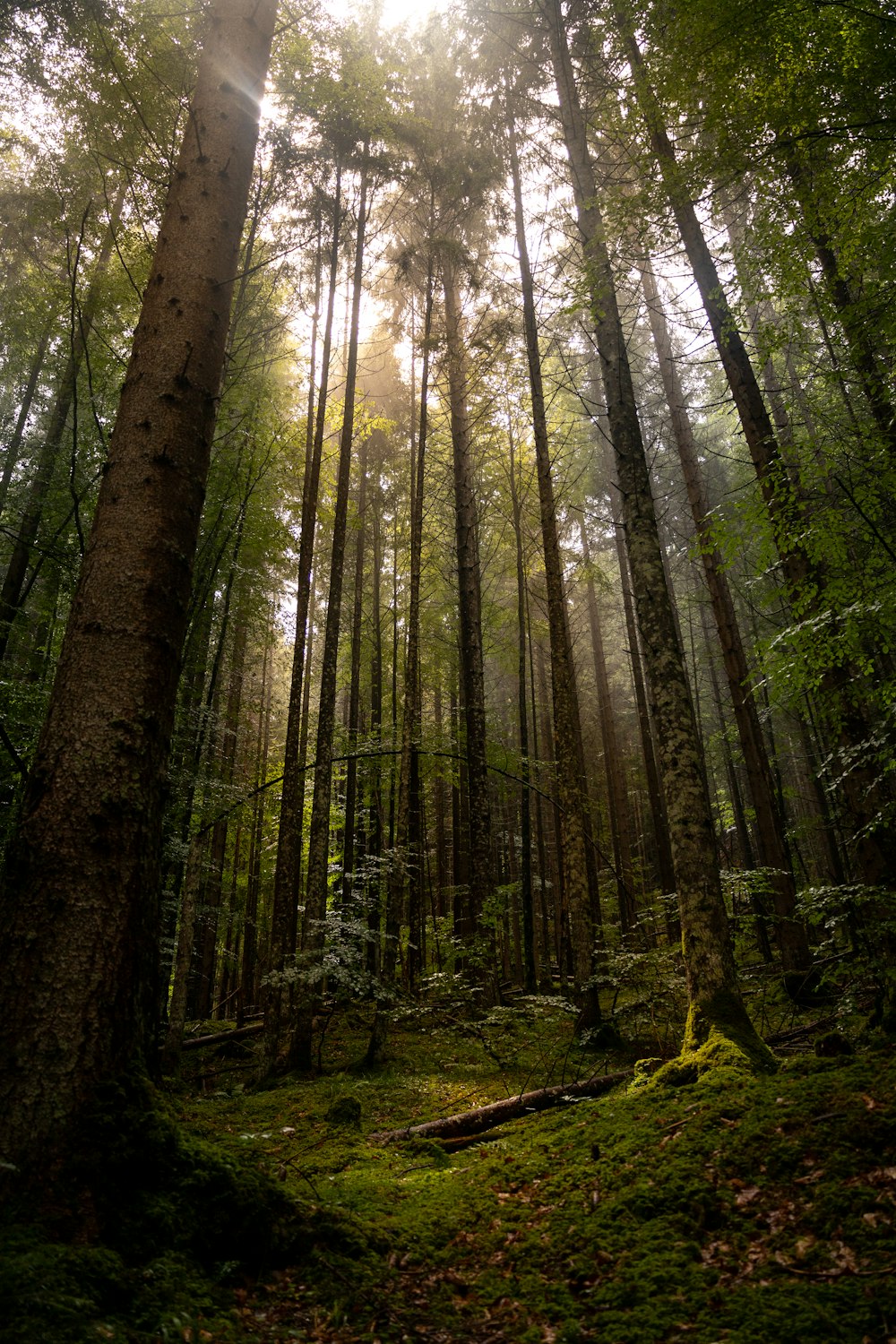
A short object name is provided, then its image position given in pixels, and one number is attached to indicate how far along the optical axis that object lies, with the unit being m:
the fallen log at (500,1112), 5.34
